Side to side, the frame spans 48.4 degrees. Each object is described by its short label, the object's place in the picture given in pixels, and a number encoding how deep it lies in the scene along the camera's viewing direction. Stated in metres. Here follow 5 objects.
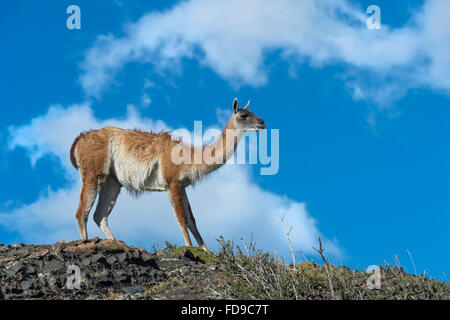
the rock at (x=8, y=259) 11.98
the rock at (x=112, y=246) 11.80
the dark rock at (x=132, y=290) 9.91
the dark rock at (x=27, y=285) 10.28
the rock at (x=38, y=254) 11.79
